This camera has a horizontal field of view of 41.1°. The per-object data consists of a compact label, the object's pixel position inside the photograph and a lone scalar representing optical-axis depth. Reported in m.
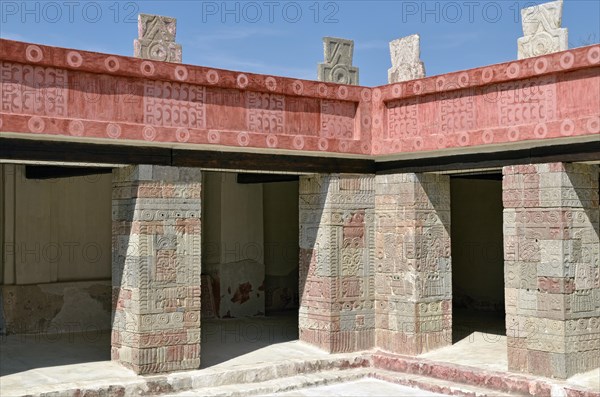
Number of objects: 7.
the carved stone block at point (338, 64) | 7.91
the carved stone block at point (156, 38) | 6.79
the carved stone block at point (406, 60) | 7.83
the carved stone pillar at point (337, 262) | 7.90
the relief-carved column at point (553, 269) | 6.60
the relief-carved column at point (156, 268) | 6.77
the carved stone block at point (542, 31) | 6.64
